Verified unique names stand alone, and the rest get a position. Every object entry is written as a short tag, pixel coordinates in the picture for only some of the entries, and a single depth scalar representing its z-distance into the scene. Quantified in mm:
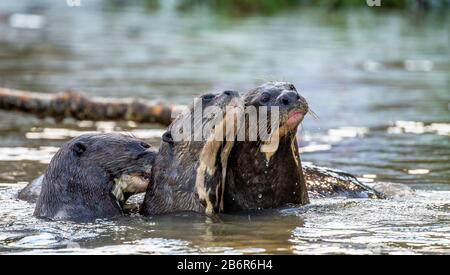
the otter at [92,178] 13555
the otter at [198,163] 13547
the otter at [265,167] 13852
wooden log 21625
